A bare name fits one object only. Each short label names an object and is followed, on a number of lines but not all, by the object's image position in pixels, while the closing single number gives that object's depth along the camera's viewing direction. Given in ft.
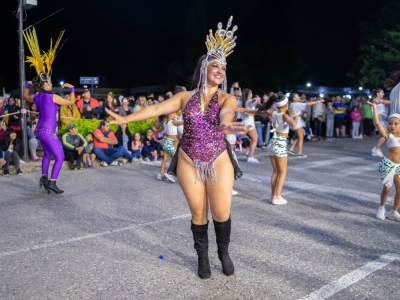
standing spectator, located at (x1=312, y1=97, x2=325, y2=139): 61.21
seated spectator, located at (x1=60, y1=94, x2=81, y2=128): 39.82
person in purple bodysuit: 25.45
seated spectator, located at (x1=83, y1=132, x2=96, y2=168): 37.29
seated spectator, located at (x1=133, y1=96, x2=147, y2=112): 45.33
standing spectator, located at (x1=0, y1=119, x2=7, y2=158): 34.68
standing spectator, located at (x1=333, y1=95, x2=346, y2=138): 62.95
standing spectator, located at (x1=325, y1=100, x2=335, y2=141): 61.87
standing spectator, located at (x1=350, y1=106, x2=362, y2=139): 63.67
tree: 95.30
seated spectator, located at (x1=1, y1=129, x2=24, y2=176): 33.45
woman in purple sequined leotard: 13.53
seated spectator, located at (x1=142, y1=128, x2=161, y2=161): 41.39
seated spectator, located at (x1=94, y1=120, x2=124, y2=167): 37.88
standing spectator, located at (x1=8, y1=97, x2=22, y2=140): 37.93
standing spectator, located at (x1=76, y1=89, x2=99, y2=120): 41.88
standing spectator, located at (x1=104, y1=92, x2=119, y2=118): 43.53
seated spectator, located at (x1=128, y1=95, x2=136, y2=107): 49.14
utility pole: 35.86
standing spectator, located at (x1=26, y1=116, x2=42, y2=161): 37.65
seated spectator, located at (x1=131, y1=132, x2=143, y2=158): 40.65
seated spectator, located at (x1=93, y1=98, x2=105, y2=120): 42.96
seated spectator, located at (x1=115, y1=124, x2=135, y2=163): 39.55
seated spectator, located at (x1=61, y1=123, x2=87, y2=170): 36.37
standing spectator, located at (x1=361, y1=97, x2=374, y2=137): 64.52
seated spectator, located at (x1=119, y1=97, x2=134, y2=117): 43.00
